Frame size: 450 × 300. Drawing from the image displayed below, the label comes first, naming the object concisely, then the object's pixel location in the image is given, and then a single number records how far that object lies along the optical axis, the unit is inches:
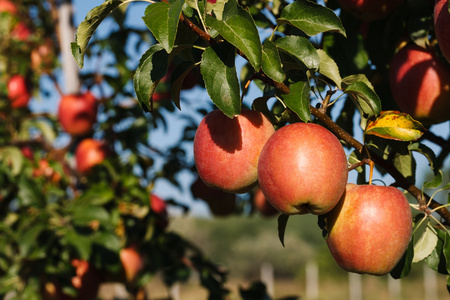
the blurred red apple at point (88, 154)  77.5
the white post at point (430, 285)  731.4
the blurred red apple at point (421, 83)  42.6
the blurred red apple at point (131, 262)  67.5
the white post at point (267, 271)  837.3
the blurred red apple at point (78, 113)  80.2
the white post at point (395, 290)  722.3
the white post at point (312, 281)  807.1
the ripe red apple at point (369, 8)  42.5
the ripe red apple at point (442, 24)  36.5
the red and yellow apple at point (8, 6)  120.0
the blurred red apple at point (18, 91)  106.8
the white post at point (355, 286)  749.3
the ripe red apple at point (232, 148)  38.0
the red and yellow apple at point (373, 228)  37.2
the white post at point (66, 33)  79.8
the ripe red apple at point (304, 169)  36.3
